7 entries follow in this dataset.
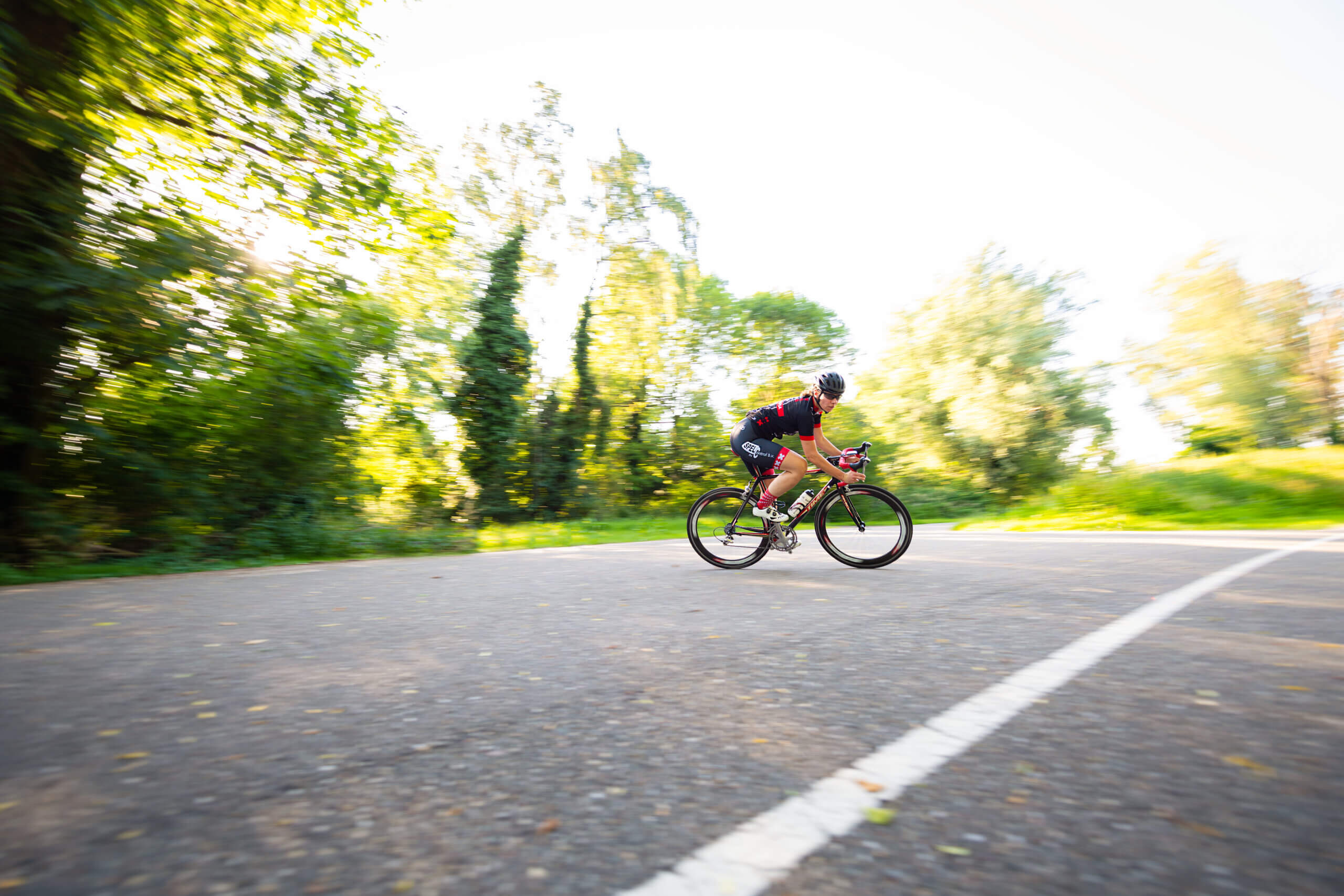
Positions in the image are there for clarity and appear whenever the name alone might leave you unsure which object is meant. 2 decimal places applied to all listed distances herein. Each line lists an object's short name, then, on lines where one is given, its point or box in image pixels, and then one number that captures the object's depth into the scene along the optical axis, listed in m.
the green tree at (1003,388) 30.78
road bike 7.41
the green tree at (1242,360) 28.53
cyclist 7.13
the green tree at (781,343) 30.72
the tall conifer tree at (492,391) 19.33
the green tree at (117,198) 7.15
